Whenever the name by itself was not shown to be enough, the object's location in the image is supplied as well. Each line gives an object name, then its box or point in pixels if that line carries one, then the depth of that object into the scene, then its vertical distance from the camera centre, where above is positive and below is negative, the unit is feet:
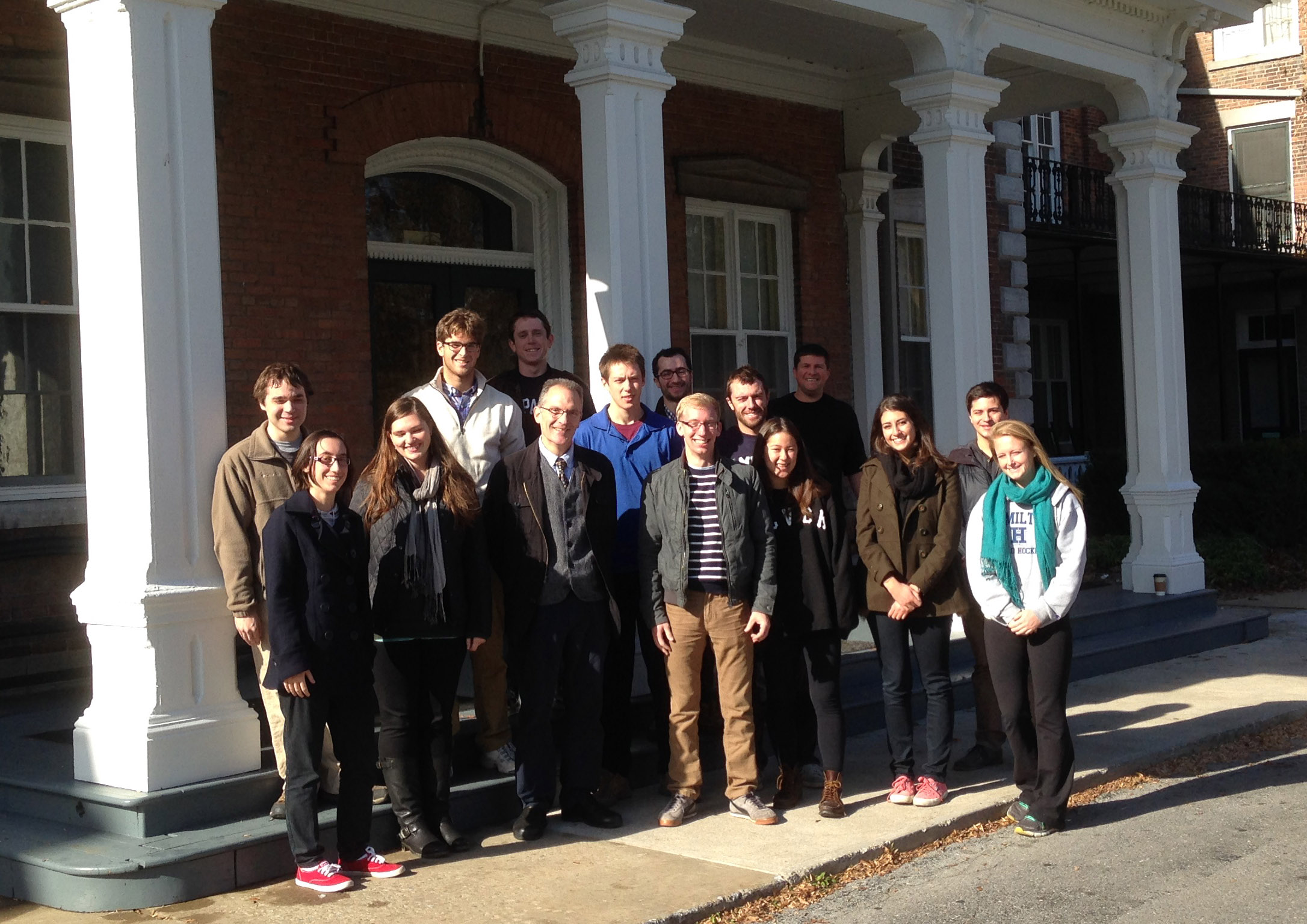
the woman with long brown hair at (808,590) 19.98 -1.78
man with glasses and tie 18.89 -1.35
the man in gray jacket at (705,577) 19.25 -1.48
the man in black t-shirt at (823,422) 23.49 +0.69
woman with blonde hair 19.19 -1.82
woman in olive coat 20.52 -1.53
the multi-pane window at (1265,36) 80.07 +23.72
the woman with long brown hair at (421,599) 17.52 -1.49
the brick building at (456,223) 17.87 +5.15
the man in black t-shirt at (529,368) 21.16 +1.66
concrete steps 16.33 -4.22
